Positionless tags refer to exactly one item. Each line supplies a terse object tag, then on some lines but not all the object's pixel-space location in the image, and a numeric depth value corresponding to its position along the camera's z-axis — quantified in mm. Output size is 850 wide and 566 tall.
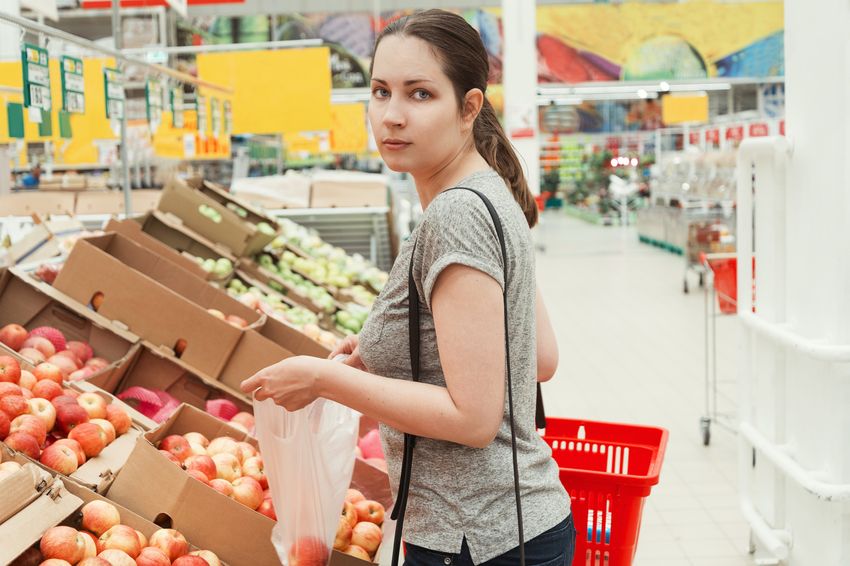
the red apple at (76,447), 2316
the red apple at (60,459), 2238
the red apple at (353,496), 2600
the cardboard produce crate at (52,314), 3305
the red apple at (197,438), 2510
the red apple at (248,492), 2369
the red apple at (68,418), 2510
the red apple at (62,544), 1840
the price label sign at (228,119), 8906
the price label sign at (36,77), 3898
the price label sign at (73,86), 4547
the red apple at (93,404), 2623
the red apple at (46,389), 2584
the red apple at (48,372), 2703
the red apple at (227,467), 2455
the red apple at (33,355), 2927
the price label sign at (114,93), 5008
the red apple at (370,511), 2539
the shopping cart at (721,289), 5516
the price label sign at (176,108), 7012
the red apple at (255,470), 2520
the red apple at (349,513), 2447
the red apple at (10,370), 2576
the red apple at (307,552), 1924
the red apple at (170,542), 2004
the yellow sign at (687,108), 19109
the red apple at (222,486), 2332
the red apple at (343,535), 2391
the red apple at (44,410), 2443
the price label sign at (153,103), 5961
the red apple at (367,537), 2402
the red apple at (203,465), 2346
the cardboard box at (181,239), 4816
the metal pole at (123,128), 5221
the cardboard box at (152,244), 3967
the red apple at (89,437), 2389
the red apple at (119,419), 2633
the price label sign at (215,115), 8234
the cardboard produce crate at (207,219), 4879
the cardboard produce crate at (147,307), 3256
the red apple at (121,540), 1955
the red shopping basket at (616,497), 2059
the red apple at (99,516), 2000
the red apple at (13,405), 2364
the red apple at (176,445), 2439
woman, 1387
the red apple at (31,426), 2297
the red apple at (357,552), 2330
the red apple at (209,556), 2027
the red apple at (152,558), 1955
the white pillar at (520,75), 13670
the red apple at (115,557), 1913
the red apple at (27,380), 2623
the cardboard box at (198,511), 2078
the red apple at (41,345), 3119
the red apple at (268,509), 2381
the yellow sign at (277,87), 9195
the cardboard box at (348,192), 8648
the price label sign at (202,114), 7734
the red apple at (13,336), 3082
